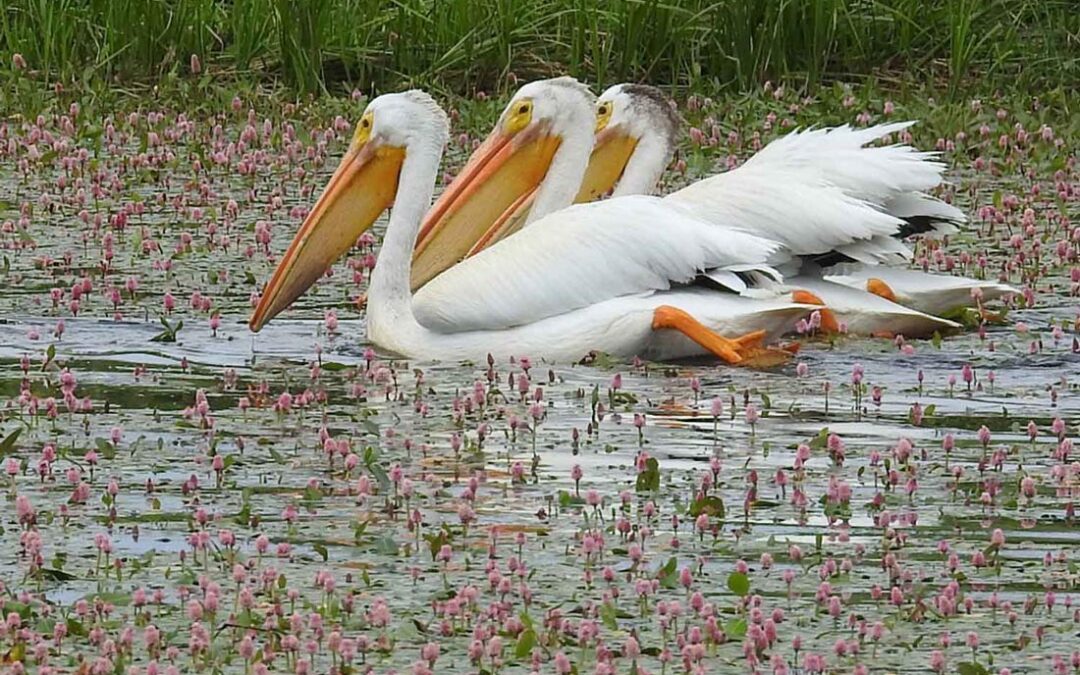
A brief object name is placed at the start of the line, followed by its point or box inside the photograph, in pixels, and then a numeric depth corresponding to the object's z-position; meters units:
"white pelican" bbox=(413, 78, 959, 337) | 16.48
